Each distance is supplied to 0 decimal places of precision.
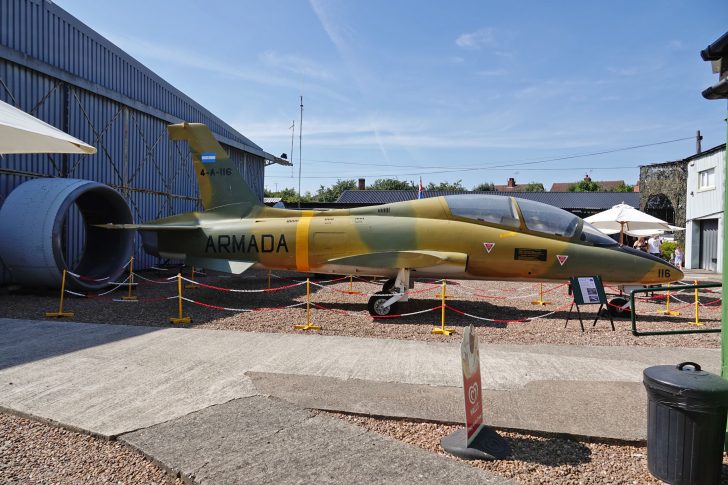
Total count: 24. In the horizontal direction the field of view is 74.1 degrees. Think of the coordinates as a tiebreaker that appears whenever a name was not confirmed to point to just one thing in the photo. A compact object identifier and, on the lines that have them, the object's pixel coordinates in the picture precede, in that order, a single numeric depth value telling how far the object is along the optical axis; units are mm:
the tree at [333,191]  81062
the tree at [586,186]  75169
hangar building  12305
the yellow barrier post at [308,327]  8293
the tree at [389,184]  83500
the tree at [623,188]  71762
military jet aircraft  9500
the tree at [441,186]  73850
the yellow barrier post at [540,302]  11964
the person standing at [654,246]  16484
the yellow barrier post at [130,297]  11063
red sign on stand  3451
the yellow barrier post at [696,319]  8959
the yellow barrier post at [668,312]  10570
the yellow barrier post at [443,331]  8109
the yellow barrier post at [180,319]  8688
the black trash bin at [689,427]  3012
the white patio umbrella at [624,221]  16422
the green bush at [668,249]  23538
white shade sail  3878
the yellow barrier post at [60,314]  8891
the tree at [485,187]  75238
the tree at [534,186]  89075
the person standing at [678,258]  22919
